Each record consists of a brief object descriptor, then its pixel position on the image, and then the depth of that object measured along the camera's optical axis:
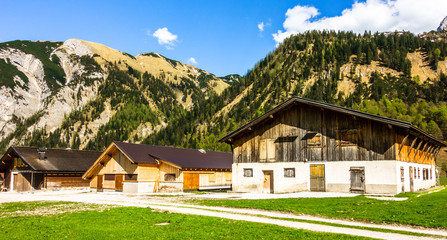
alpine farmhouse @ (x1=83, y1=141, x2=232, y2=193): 38.94
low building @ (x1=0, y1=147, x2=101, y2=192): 48.28
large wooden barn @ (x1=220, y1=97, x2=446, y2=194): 28.86
